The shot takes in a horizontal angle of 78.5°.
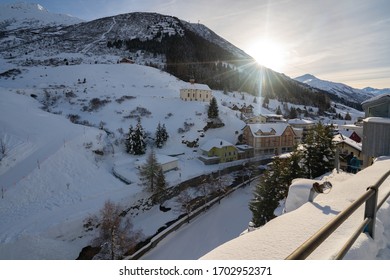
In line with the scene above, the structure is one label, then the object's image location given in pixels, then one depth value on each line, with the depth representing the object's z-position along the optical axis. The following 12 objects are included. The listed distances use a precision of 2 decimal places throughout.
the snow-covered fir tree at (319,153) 18.05
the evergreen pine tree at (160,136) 38.19
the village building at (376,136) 12.05
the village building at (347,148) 19.91
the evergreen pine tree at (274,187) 17.36
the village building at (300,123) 58.81
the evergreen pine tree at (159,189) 26.11
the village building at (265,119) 54.49
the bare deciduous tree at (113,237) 17.91
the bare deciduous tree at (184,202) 24.04
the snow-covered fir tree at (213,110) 47.59
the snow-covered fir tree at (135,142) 34.97
